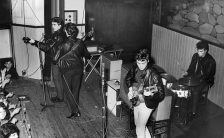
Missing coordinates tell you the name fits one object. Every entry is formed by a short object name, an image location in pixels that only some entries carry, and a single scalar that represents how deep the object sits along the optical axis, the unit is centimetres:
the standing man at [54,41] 612
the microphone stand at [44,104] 647
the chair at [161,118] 532
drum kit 564
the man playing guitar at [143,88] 455
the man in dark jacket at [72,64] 573
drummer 602
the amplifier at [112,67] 698
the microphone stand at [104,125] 485
